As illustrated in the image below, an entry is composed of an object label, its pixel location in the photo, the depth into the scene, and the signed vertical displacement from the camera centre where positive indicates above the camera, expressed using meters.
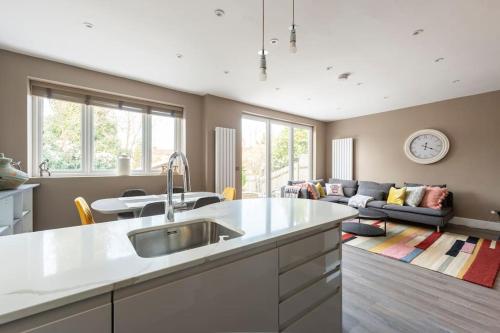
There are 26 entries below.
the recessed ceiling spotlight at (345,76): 3.35 +1.42
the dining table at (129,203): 2.19 -0.41
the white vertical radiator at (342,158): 6.12 +0.26
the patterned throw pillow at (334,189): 5.59 -0.57
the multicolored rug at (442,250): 2.50 -1.17
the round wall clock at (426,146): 4.65 +0.47
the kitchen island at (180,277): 0.62 -0.39
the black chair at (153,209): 2.13 -0.41
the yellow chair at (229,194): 3.43 -0.42
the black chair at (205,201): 2.48 -0.39
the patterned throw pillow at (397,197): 4.45 -0.61
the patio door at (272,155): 5.25 +0.34
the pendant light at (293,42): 1.67 +0.97
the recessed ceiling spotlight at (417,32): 2.26 +1.42
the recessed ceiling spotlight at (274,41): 2.45 +1.44
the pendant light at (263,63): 1.84 +0.88
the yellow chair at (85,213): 1.92 -0.41
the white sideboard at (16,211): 1.93 -0.45
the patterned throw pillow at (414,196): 4.26 -0.56
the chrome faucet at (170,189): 1.31 -0.13
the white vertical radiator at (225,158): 4.32 +0.19
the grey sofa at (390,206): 3.93 -0.78
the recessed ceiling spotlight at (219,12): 2.01 +1.45
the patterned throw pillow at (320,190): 5.57 -0.59
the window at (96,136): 3.14 +0.51
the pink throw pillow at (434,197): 4.05 -0.57
